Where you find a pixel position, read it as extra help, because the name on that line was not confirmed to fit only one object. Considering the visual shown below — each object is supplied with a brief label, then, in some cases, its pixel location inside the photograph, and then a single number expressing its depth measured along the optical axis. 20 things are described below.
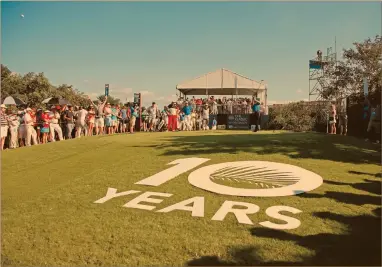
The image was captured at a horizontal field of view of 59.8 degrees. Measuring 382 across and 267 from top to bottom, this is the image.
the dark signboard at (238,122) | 30.12
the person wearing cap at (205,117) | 29.09
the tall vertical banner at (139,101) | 25.32
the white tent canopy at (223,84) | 33.09
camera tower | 41.75
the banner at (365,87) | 16.35
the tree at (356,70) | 39.84
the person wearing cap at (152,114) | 24.38
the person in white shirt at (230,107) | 31.58
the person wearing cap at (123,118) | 24.42
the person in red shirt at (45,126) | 17.14
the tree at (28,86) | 54.28
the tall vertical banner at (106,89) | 22.86
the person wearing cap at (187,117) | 26.10
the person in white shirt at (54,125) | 17.81
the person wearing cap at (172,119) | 23.89
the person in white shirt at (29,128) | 16.11
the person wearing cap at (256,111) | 19.16
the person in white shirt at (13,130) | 15.73
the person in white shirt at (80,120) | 19.22
